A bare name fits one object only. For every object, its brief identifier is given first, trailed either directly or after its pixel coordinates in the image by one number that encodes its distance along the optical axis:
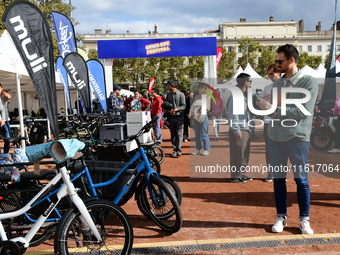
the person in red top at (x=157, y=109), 10.91
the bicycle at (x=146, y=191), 4.15
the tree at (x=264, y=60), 69.56
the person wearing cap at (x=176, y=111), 9.77
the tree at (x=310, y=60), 72.69
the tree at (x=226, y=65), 66.00
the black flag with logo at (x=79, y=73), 11.14
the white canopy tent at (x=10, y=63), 8.13
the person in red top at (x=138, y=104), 13.92
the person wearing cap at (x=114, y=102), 14.79
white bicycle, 3.17
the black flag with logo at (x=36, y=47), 4.91
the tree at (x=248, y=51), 70.75
